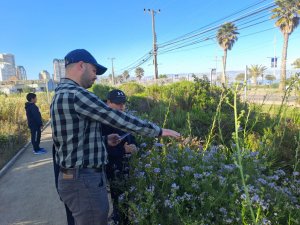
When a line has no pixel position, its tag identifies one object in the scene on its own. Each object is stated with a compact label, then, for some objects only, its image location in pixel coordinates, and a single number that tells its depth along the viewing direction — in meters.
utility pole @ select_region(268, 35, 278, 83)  28.58
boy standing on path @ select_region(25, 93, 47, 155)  7.95
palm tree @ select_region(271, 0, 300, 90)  30.31
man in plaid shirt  2.07
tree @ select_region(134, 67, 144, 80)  97.88
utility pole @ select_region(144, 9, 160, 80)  29.31
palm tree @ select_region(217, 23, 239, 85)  45.62
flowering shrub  2.04
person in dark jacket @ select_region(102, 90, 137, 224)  3.18
